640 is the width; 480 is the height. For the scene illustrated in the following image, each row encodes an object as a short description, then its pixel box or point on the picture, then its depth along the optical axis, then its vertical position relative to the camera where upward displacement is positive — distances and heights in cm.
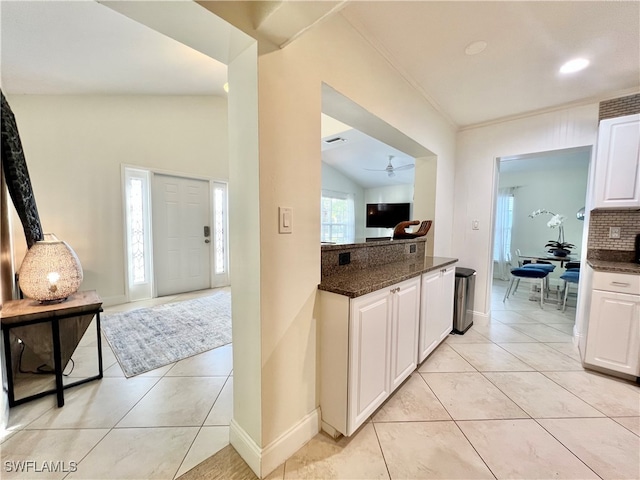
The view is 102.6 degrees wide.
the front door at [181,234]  411 -21
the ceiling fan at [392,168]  549 +133
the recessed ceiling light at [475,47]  176 +125
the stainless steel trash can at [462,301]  277 -83
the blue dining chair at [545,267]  400 -66
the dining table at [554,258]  420 -56
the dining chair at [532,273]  376 -72
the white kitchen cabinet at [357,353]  130 -71
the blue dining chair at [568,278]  357 -74
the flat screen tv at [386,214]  679 +27
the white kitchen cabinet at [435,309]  198 -73
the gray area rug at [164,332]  226 -120
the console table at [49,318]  153 -61
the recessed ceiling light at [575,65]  194 +126
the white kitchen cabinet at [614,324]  191 -76
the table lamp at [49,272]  166 -35
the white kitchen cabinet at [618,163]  210 +53
